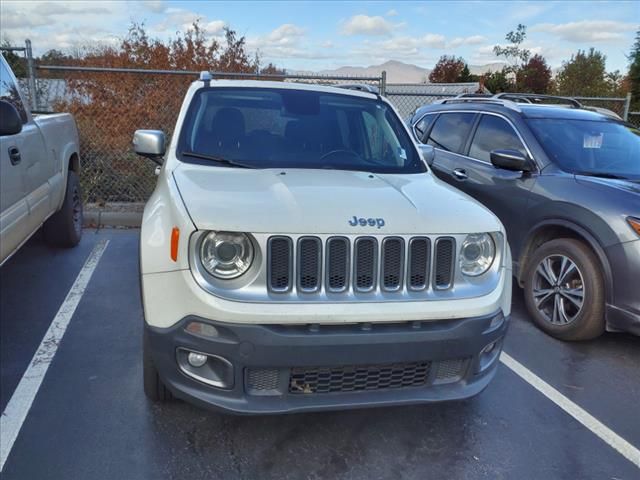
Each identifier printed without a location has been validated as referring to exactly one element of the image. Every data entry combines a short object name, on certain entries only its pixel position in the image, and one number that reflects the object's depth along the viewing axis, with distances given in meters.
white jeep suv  2.38
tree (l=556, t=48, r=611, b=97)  26.83
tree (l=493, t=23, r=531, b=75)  31.06
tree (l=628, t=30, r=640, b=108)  20.66
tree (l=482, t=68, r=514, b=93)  31.09
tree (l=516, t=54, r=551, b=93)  30.84
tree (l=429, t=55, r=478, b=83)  38.18
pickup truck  3.73
